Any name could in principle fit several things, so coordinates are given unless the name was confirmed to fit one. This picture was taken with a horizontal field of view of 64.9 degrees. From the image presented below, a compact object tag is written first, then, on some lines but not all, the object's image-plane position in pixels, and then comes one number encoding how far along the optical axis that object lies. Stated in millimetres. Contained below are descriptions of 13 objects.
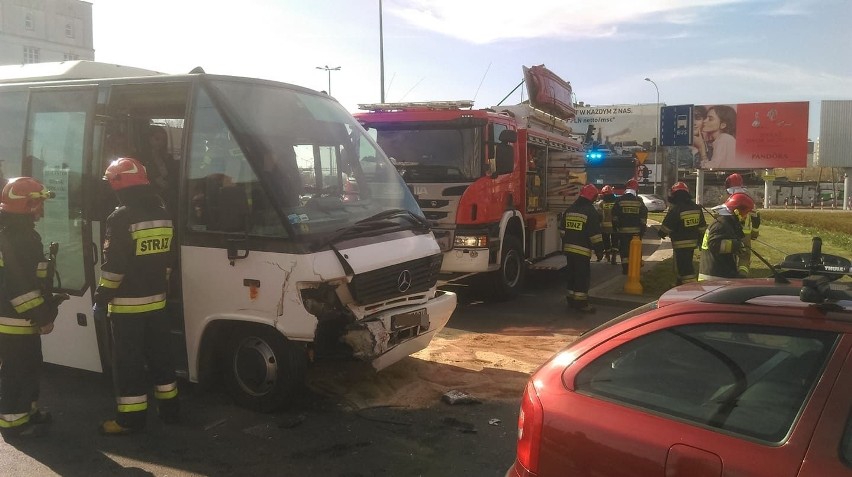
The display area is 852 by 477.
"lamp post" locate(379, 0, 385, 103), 21331
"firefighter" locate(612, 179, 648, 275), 11844
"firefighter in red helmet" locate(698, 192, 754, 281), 6109
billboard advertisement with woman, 49219
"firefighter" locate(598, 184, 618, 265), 13105
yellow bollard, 10000
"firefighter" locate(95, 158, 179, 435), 4418
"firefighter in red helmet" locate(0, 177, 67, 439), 4484
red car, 2066
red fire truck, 8891
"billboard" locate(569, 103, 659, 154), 57094
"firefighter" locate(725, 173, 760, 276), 7605
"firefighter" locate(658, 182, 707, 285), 8484
